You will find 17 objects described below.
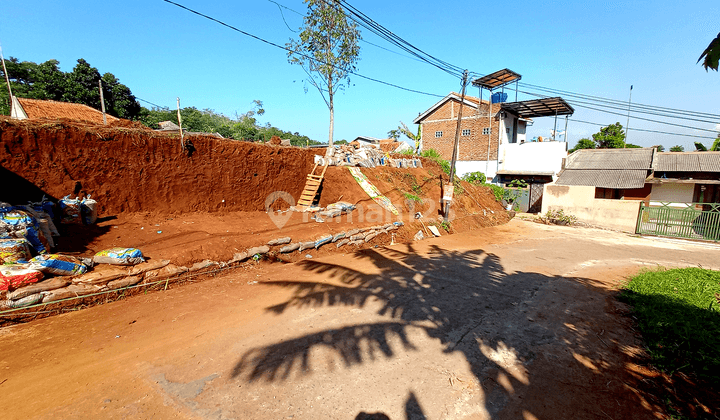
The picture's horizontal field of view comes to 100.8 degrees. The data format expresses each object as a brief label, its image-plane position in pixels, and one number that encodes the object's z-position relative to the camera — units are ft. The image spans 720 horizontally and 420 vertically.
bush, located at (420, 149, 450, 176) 61.17
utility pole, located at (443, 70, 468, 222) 39.24
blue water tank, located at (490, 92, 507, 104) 73.38
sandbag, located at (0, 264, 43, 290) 13.16
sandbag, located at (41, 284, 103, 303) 13.99
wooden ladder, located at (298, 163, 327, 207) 36.99
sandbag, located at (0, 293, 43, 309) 12.98
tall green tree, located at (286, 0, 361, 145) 50.98
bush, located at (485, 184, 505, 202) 63.82
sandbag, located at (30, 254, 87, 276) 14.19
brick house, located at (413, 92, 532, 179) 74.38
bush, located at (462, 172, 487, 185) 74.32
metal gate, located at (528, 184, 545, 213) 65.16
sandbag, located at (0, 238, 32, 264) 13.84
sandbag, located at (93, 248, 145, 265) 16.63
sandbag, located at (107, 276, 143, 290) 15.84
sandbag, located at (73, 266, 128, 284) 15.14
